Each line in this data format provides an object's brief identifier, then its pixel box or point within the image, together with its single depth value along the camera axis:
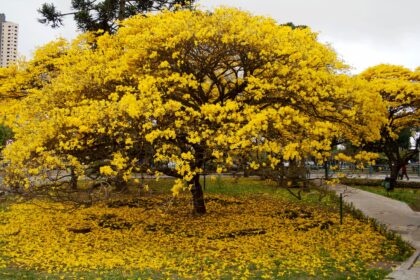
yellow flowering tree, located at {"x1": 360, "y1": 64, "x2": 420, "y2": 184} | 18.98
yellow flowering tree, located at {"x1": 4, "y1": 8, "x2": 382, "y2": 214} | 8.98
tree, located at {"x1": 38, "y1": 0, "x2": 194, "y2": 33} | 18.91
